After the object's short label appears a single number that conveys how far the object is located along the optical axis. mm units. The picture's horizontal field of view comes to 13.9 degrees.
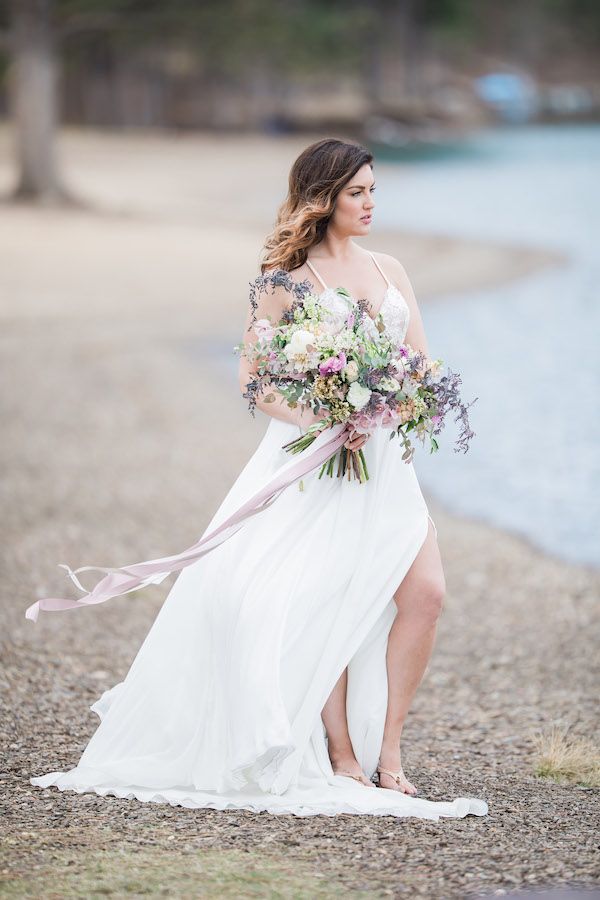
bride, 7494
